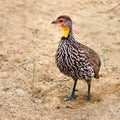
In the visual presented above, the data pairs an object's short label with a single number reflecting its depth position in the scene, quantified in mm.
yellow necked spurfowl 12766
